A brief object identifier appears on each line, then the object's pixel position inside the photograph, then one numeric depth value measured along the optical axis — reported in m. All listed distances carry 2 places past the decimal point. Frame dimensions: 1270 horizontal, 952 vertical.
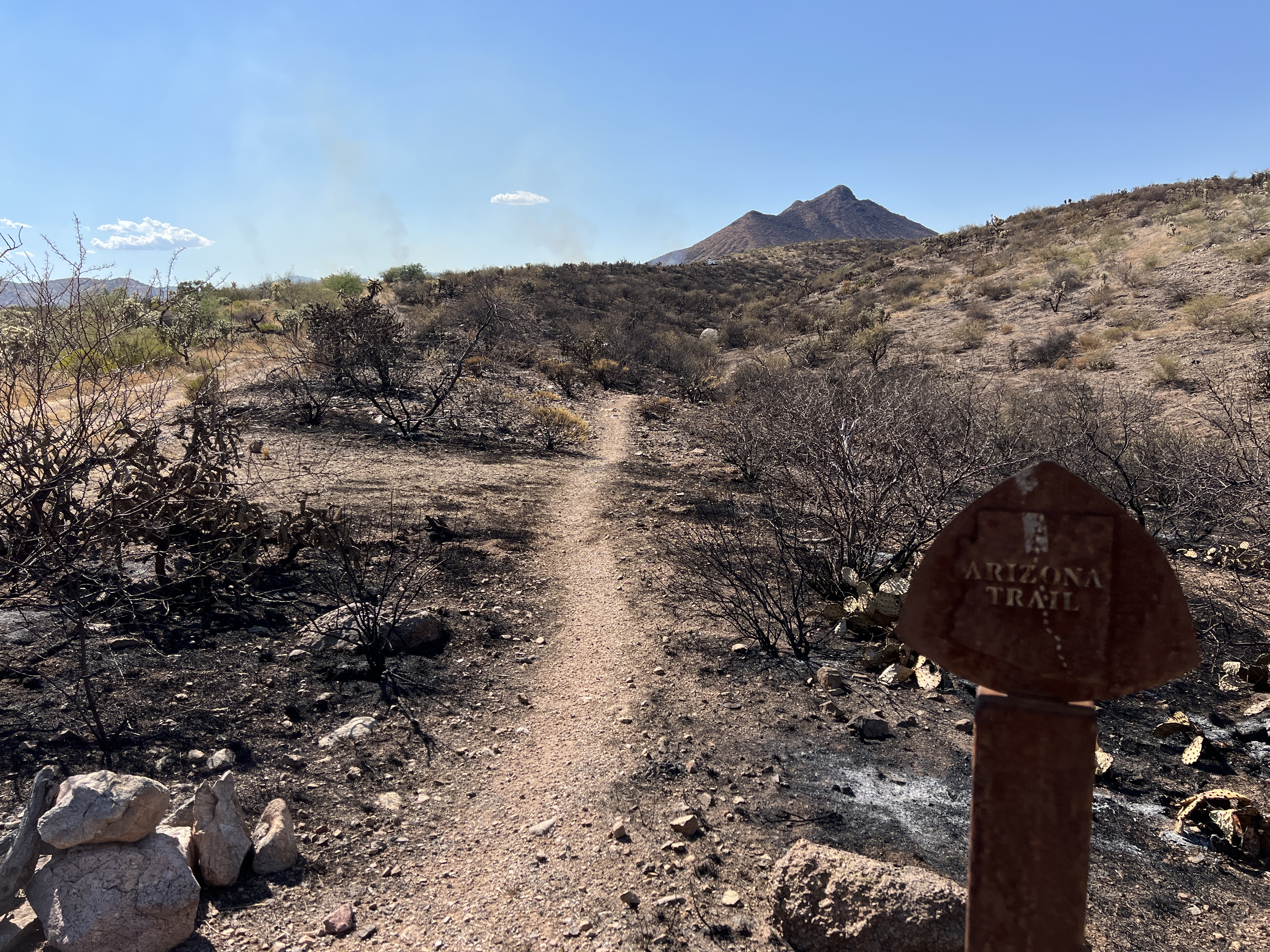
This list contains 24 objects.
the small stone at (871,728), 4.18
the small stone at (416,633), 5.20
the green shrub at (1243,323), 14.80
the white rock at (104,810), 2.38
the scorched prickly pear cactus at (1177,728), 4.16
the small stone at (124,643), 4.61
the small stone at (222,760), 3.57
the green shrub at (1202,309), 16.27
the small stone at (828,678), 4.72
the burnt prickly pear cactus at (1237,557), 6.29
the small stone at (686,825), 3.33
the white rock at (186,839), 2.76
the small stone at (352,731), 3.99
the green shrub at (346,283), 27.20
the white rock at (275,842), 2.94
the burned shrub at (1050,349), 17.53
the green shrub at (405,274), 34.59
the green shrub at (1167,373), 13.98
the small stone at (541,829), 3.37
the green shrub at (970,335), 20.20
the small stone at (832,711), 4.40
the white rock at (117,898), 2.34
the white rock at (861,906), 2.48
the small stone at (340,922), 2.70
